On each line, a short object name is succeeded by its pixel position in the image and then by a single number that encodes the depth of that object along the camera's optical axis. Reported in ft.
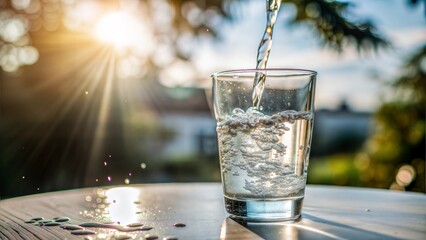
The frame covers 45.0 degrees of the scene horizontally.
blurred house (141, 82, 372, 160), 18.30
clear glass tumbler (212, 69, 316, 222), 2.63
